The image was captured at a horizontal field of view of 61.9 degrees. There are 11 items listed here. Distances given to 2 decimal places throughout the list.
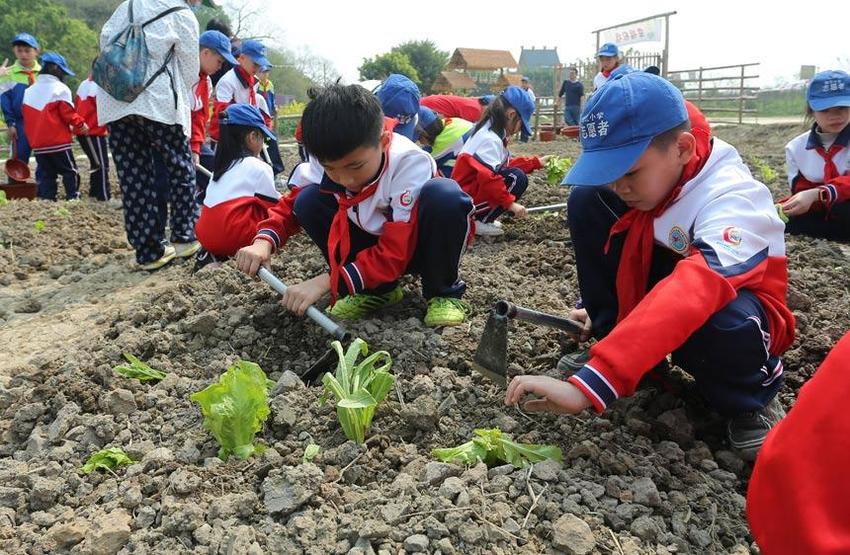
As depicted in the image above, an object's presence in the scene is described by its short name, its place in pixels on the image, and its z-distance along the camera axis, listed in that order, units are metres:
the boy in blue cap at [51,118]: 7.96
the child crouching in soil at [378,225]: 2.69
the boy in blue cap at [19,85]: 8.23
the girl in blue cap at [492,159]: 4.95
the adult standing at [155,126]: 4.36
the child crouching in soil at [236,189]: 4.12
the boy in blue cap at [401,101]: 4.93
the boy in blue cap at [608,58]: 9.90
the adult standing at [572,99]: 17.88
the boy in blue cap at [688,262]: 1.71
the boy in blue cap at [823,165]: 4.29
